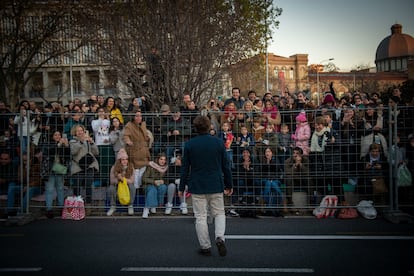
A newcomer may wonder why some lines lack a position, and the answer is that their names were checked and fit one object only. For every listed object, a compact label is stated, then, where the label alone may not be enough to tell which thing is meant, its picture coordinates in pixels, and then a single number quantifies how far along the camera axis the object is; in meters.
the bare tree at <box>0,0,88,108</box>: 21.58
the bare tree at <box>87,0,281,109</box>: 12.69
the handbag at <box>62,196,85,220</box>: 9.12
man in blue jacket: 6.24
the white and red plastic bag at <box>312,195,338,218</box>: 8.93
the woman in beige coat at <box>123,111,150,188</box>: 9.45
